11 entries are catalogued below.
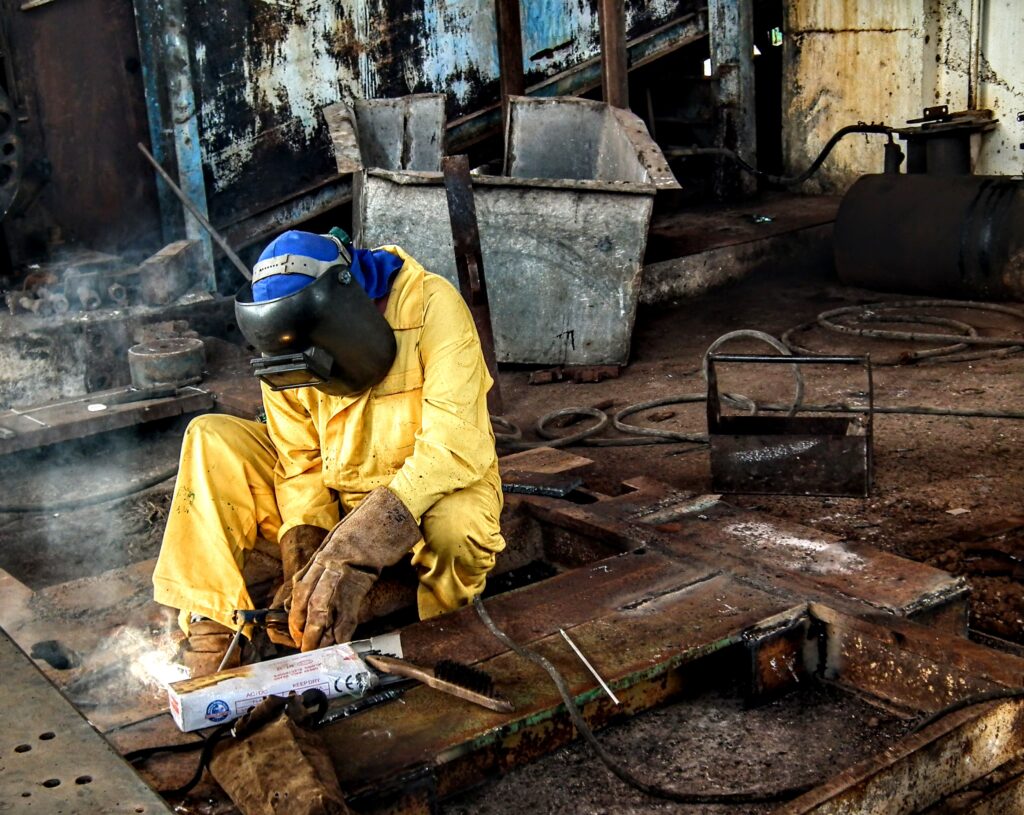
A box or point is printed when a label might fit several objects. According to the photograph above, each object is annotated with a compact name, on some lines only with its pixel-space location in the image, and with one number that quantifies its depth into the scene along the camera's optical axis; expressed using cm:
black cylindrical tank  707
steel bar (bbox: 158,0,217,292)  735
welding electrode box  267
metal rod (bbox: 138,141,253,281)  734
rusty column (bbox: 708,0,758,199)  935
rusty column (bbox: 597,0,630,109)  740
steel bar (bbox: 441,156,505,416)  550
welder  305
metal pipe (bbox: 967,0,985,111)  813
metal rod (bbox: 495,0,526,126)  784
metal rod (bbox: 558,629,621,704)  277
